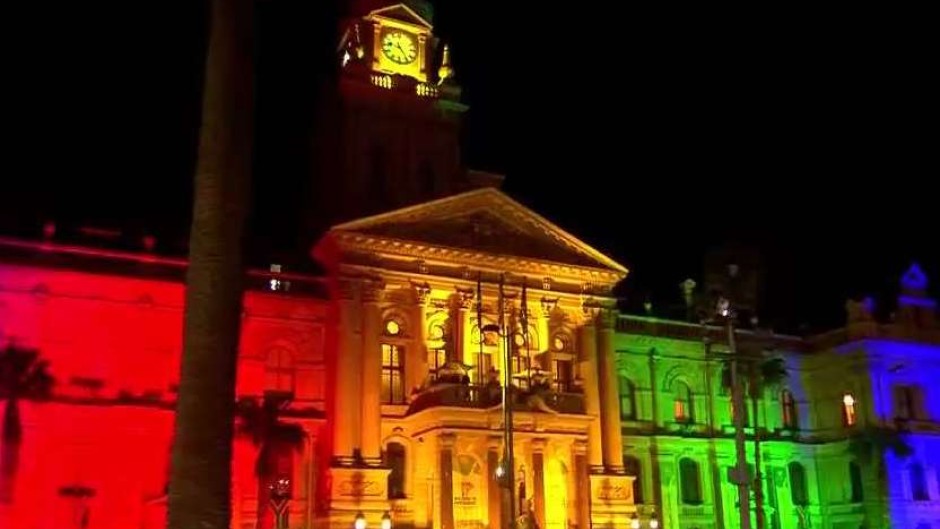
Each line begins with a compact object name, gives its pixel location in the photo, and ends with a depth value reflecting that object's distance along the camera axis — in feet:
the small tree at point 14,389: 123.24
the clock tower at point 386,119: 166.71
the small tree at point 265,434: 133.59
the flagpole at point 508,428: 104.58
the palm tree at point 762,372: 151.84
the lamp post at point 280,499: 115.44
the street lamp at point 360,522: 130.52
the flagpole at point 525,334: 130.86
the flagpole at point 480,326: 137.75
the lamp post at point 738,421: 75.61
